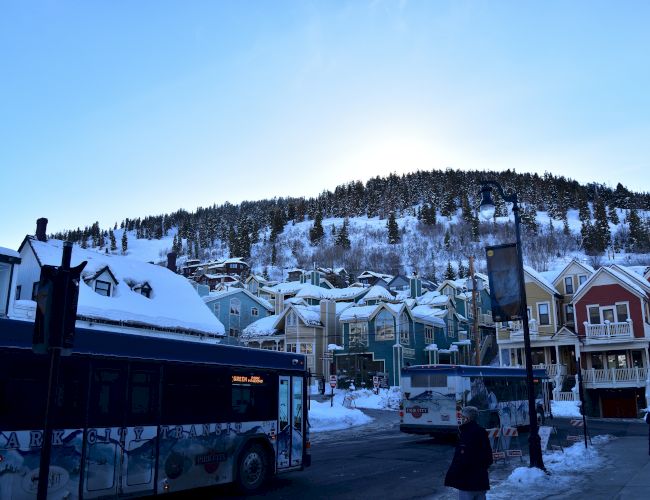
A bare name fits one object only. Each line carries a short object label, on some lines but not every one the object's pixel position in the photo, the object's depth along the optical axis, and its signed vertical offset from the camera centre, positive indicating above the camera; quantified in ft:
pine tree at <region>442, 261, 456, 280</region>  428.15 +72.15
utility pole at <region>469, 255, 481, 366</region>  113.15 +10.75
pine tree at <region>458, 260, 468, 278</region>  427.08 +73.42
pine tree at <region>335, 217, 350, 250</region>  628.28 +138.78
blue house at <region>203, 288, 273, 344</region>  223.92 +25.03
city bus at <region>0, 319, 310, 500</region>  26.99 -2.45
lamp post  45.42 +4.54
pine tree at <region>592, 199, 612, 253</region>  529.45 +123.50
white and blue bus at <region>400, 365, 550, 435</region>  72.02 -3.13
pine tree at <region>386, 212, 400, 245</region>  638.12 +149.12
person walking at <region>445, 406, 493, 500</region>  23.61 -3.77
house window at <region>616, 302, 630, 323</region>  141.08 +14.09
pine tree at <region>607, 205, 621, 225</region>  628.69 +165.67
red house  136.05 +7.57
